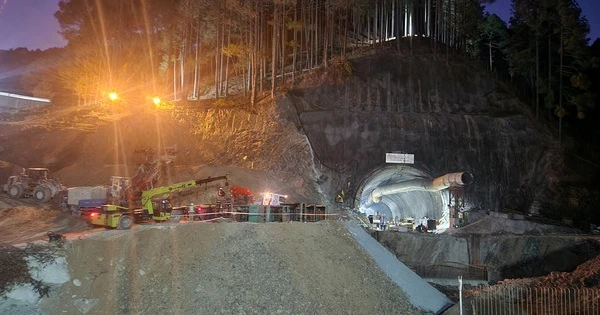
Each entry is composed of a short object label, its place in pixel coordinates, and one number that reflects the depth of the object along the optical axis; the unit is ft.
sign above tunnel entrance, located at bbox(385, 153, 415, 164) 143.64
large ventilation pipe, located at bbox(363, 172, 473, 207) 114.32
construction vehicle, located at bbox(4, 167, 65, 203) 99.09
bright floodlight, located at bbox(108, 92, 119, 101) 168.04
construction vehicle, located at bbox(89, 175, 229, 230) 76.18
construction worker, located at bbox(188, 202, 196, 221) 85.56
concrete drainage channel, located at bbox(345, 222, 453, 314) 74.59
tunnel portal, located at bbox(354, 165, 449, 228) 140.77
